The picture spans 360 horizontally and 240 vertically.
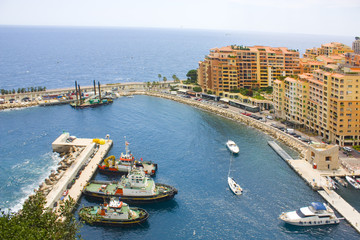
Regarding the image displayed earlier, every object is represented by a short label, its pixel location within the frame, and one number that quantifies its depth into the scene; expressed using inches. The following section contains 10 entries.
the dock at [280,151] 3196.4
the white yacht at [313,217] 2239.2
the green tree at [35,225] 1523.5
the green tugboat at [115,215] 2279.8
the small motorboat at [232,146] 3339.1
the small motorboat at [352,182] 2647.6
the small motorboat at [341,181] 2689.5
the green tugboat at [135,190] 2541.8
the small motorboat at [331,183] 2640.3
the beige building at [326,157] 2891.2
